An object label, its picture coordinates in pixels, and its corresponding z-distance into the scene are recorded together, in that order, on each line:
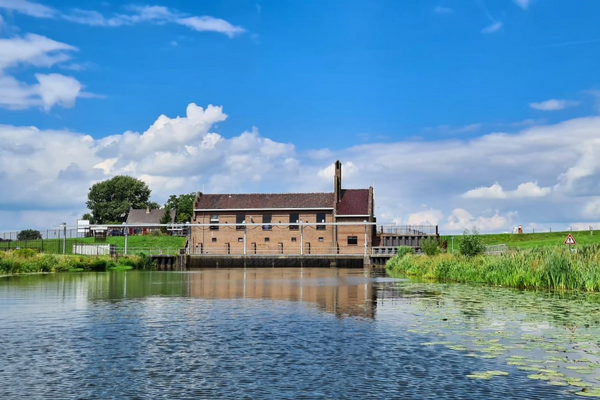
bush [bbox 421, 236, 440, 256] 59.59
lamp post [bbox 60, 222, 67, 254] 80.25
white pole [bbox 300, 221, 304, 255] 81.91
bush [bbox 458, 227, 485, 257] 46.31
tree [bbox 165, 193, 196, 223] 124.00
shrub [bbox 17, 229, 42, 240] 101.25
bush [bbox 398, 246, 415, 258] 67.72
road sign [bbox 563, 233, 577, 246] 39.01
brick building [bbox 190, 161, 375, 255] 84.69
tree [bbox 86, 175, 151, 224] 130.75
